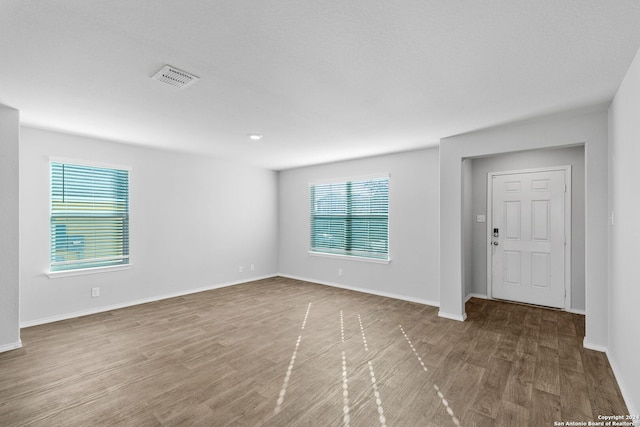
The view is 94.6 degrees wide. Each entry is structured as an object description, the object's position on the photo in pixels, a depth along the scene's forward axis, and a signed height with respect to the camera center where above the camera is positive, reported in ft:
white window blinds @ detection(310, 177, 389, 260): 17.25 -0.27
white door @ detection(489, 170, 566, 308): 13.99 -1.17
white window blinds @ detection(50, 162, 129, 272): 12.73 -0.15
